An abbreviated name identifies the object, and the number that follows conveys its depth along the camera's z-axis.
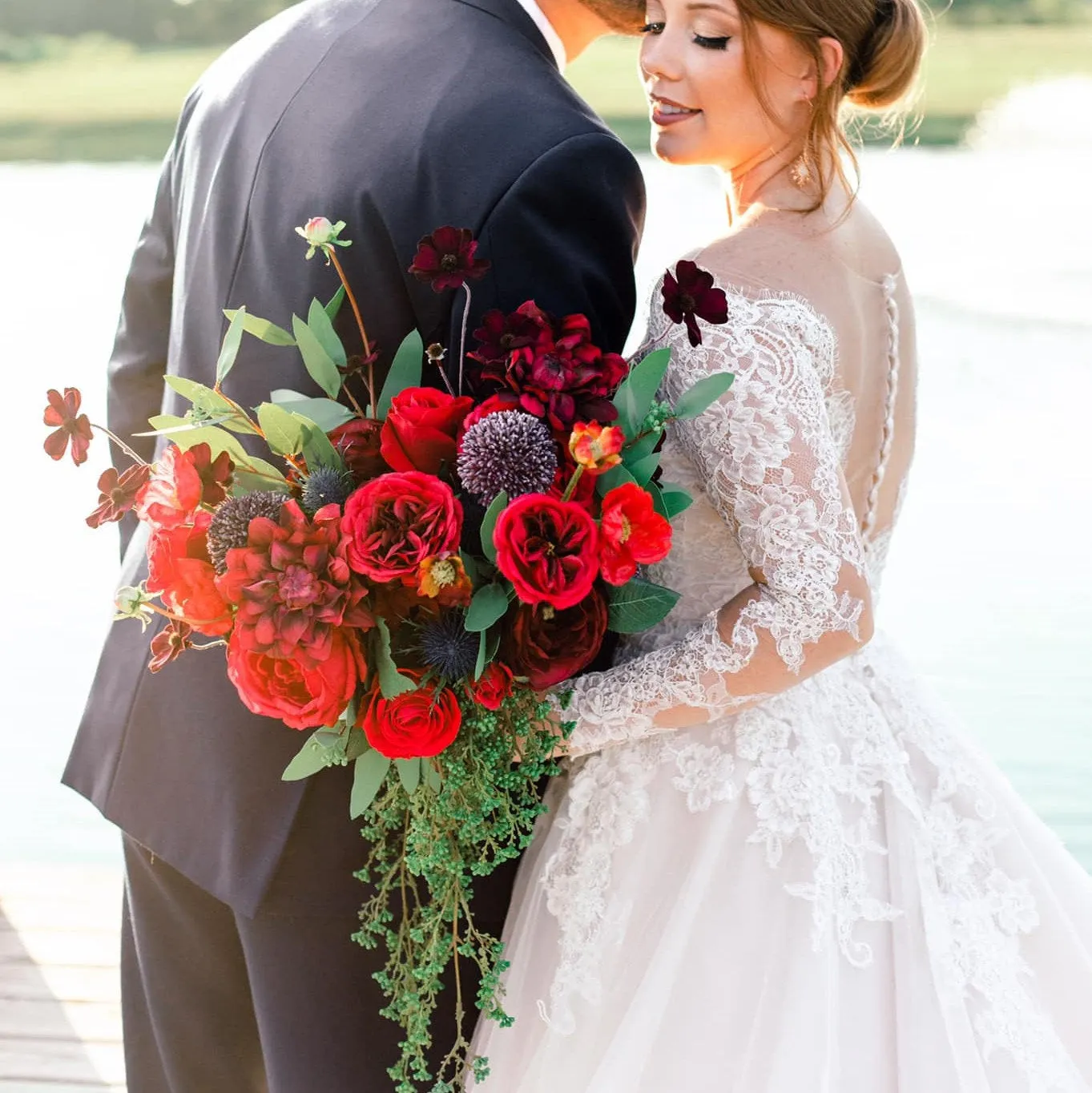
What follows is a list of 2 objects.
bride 1.46
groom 1.40
